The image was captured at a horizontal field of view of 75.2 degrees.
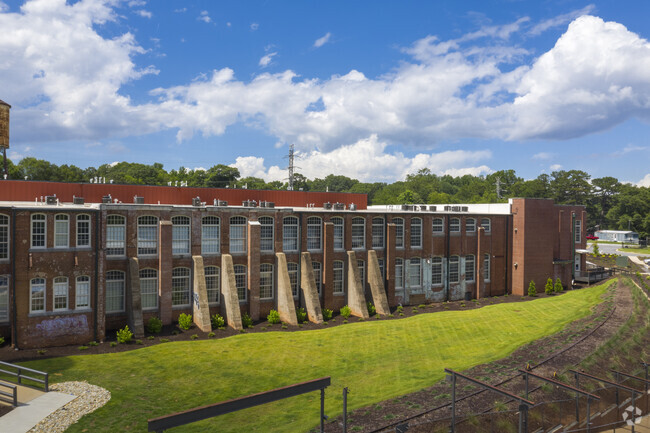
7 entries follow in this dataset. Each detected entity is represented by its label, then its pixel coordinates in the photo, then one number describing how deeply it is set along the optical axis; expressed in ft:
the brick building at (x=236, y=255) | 72.43
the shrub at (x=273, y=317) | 90.27
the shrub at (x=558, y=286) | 136.56
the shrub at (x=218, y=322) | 85.71
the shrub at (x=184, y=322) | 82.89
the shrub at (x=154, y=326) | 79.77
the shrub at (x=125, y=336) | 74.08
